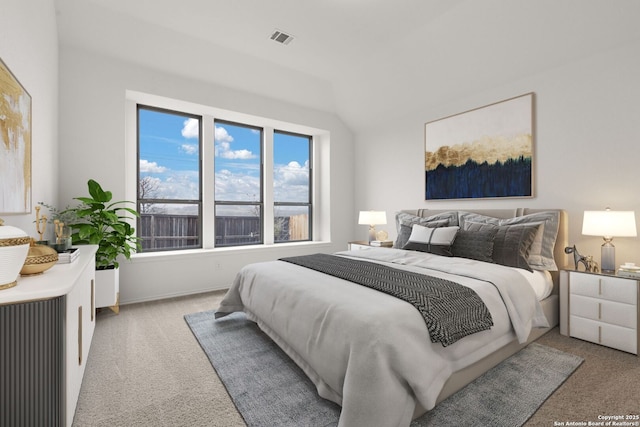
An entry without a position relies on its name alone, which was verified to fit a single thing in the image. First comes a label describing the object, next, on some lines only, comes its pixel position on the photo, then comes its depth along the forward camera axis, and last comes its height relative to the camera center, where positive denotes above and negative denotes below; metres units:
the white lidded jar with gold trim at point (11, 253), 1.18 -0.17
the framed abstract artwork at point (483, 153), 3.28 +0.73
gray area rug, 1.59 -1.09
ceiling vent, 3.35 +2.02
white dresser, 1.13 -0.56
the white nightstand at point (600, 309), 2.27 -0.79
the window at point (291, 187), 5.20 +0.46
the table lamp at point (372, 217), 4.46 -0.07
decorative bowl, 1.43 -0.24
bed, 1.40 -0.60
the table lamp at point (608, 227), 2.36 -0.13
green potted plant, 2.92 -0.25
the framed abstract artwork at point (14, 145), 1.58 +0.40
